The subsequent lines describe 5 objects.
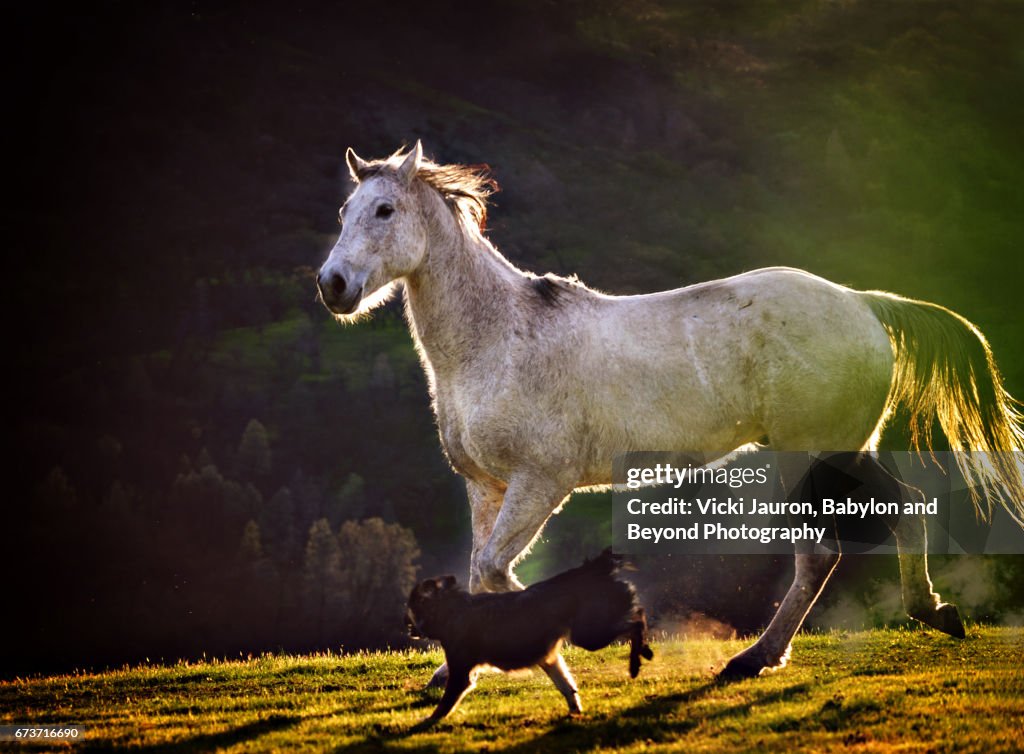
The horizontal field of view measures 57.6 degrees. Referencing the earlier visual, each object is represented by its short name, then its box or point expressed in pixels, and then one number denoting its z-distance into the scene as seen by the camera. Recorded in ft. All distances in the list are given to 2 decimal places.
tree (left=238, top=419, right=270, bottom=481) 336.70
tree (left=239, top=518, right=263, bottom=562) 278.46
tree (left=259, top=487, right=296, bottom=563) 288.45
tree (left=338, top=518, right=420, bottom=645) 257.40
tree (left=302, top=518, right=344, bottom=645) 263.08
